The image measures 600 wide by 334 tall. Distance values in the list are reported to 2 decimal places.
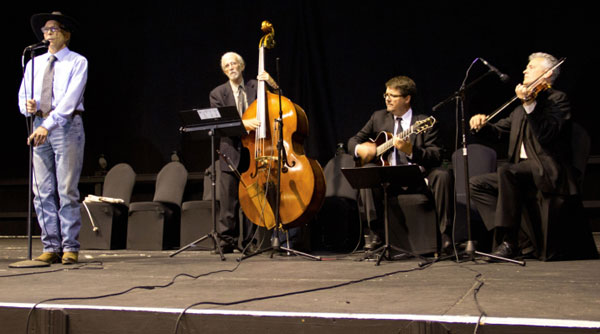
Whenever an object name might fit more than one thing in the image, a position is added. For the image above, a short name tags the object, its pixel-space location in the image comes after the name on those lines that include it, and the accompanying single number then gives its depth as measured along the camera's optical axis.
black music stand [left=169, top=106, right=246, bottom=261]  3.85
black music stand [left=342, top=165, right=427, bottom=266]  3.37
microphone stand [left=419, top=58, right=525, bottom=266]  3.20
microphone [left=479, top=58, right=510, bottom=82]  3.08
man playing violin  3.49
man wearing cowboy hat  3.53
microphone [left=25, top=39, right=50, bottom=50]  3.41
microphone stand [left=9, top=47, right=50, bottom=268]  3.34
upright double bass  3.85
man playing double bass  4.28
